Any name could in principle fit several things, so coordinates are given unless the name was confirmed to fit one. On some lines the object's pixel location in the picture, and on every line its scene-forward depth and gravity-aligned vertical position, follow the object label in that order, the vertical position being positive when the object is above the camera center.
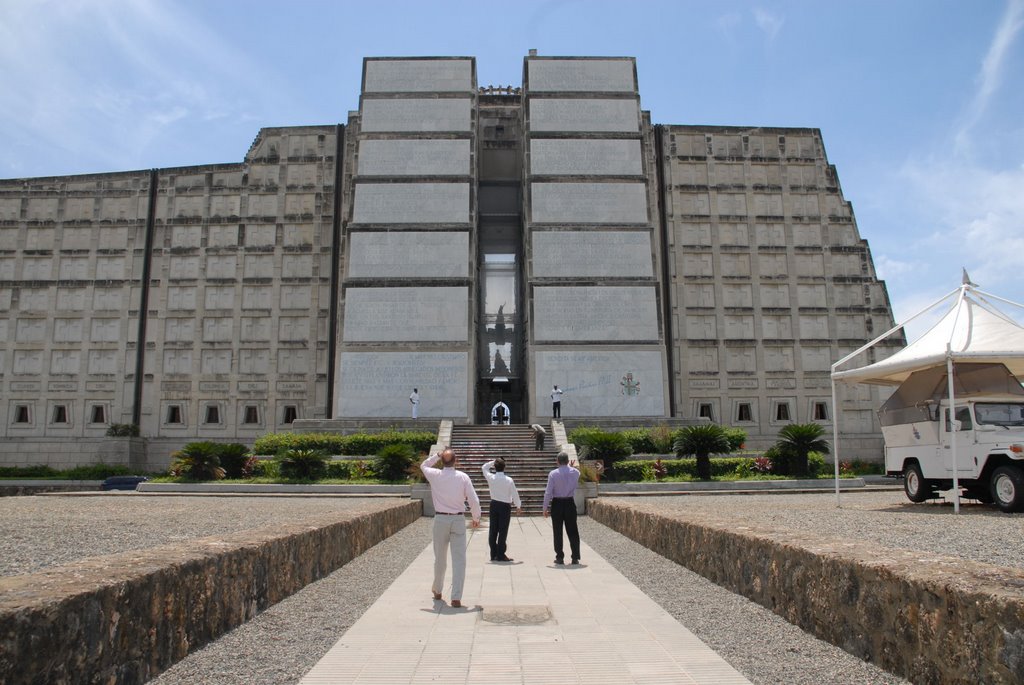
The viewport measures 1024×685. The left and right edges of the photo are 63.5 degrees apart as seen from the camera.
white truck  15.73 +0.28
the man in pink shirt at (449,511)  8.73 -0.69
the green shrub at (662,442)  32.59 +0.20
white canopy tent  16.44 +2.15
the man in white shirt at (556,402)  39.59 +2.11
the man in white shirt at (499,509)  12.62 -0.95
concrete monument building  45.15 +10.12
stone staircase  24.83 -0.31
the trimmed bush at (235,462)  30.19 -0.62
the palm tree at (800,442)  28.88 +0.20
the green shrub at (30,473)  41.38 -1.43
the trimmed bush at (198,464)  29.41 -0.68
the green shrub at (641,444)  32.75 +0.12
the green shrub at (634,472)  28.50 -0.86
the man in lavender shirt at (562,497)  12.31 -0.76
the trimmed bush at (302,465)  28.75 -0.68
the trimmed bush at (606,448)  28.50 -0.04
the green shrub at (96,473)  40.54 -1.41
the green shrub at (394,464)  28.61 -0.63
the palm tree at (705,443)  28.42 +0.14
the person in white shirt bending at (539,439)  30.69 +0.28
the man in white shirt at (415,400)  39.78 +2.20
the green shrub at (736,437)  30.66 +0.37
